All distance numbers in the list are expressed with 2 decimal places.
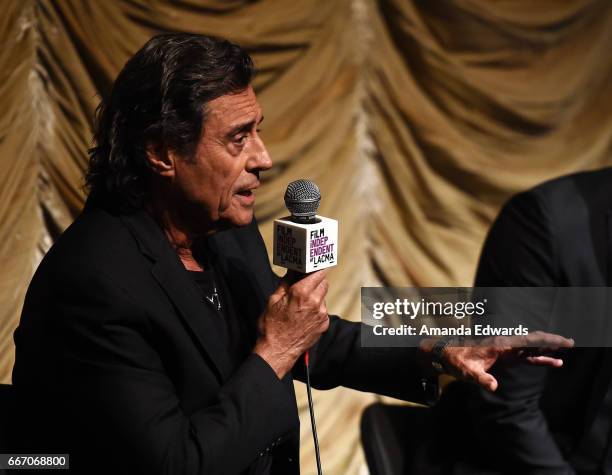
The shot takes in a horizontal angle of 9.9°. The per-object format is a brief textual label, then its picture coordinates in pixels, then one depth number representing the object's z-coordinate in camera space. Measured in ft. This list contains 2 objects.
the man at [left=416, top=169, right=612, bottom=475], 18.85
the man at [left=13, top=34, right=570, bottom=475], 16.48
